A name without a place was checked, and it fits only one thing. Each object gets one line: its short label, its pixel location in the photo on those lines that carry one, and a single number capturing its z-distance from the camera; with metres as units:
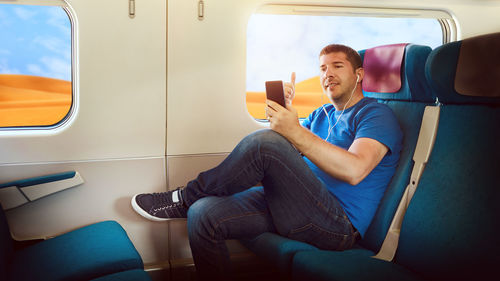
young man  1.78
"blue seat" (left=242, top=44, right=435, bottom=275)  1.78
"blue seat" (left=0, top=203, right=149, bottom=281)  1.62
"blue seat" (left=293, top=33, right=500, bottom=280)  1.40
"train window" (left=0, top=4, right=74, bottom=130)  2.08
